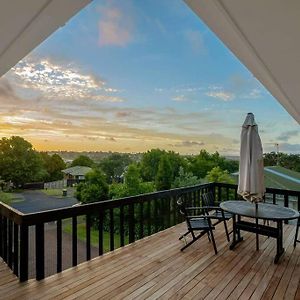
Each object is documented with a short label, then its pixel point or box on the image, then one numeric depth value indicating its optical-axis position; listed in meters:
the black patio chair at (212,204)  4.29
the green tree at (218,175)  9.02
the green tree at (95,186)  11.50
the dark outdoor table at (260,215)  3.66
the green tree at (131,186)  13.48
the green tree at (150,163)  14.67
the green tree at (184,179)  11.45
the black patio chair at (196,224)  3.84
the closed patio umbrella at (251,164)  4.01
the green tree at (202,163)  12.00
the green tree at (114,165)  12.73
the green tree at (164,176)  13.69
